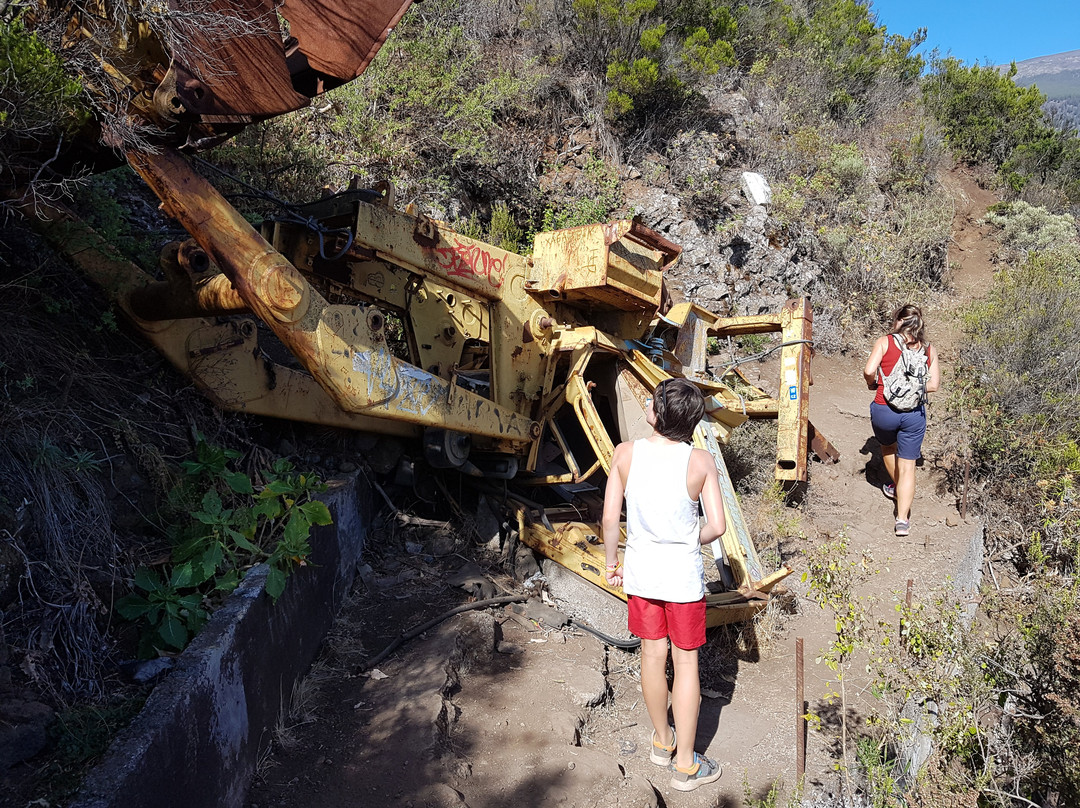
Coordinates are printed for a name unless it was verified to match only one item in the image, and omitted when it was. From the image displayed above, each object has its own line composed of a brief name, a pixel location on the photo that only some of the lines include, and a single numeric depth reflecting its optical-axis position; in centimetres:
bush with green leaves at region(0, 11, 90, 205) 247
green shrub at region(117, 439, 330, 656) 286
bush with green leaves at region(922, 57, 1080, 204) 1529
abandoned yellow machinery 302
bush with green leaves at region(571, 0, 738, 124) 1100
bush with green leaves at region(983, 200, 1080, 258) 1280
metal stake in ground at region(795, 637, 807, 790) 336
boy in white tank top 324
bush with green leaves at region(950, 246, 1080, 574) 605
